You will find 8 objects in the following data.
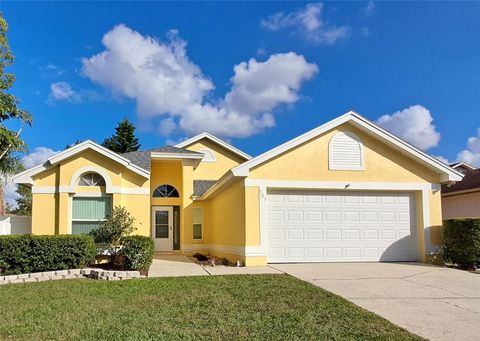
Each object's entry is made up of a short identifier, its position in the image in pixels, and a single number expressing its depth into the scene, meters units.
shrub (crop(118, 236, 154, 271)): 12.66
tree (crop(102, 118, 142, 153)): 42.25
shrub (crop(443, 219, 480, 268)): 13.56
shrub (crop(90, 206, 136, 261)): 15.04
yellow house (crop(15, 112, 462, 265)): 14.33
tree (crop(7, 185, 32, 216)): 46.91
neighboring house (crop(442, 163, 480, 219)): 19.98
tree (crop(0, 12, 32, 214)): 15.51
